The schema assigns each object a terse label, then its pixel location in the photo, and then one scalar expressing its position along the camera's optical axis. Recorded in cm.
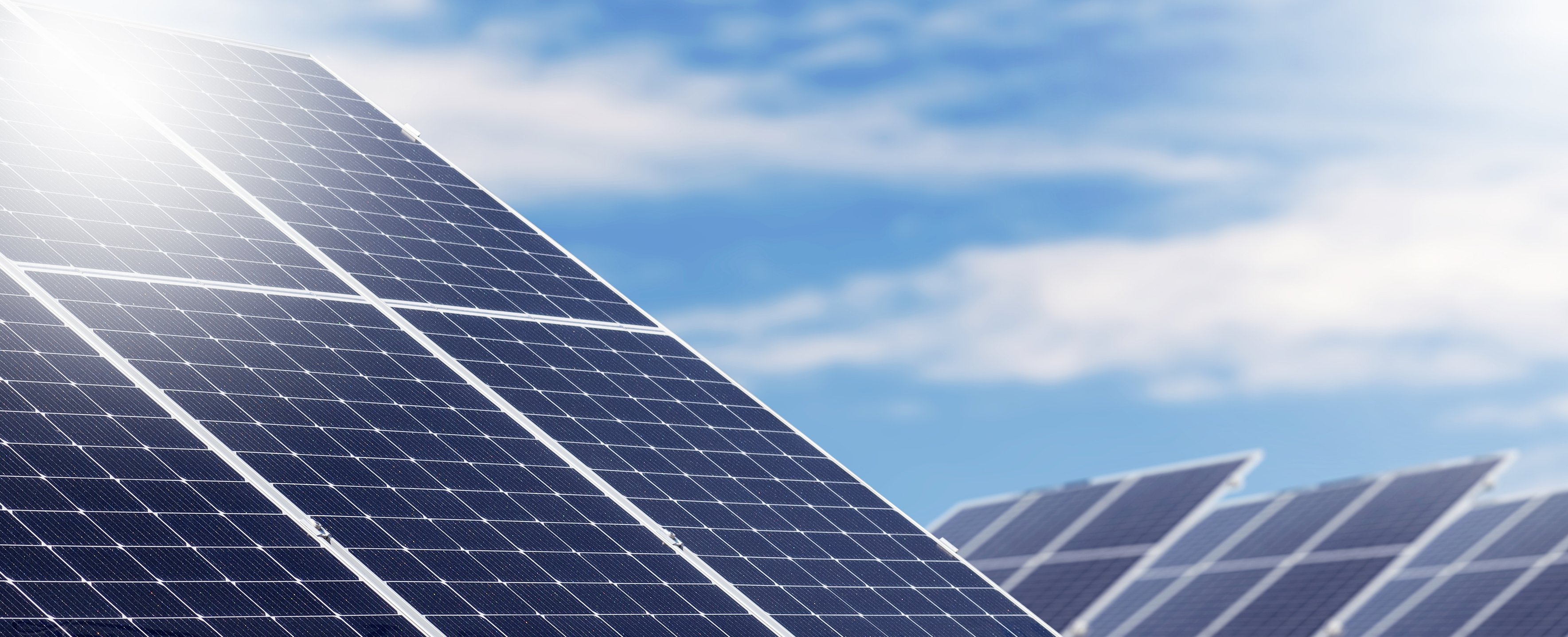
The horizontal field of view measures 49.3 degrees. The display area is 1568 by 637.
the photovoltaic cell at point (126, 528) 1127
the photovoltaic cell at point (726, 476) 1672
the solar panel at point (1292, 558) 3403
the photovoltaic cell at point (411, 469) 1387
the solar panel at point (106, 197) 1633
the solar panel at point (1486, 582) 3791
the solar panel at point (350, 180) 1955
